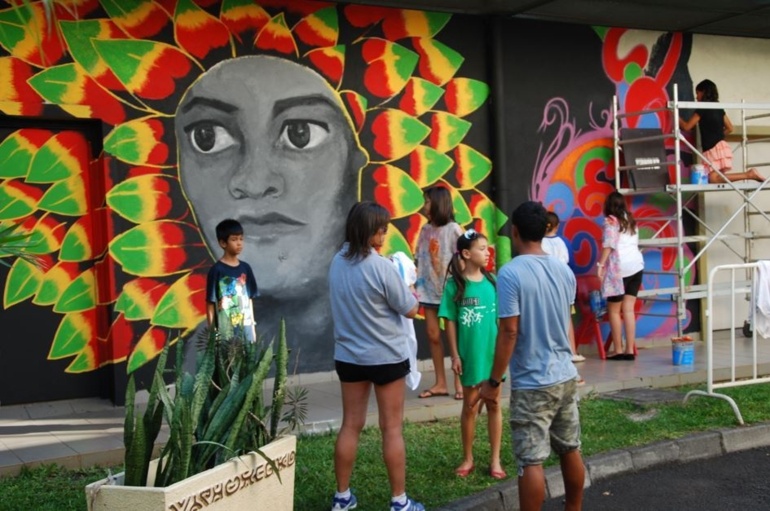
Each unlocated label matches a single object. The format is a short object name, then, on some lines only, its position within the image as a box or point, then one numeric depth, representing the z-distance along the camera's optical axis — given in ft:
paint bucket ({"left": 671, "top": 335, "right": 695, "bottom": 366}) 34.35
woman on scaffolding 38.73
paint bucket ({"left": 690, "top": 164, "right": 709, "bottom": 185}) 38.70
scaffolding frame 36.37
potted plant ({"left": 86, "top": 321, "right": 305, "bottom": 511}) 14.32
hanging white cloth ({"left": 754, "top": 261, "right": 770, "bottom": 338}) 28.02
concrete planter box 13.97
